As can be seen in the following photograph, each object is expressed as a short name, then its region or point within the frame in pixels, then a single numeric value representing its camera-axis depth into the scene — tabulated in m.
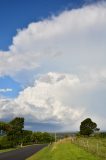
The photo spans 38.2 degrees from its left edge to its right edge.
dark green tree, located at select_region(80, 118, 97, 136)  79.01
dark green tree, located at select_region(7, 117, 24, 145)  61.95
